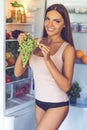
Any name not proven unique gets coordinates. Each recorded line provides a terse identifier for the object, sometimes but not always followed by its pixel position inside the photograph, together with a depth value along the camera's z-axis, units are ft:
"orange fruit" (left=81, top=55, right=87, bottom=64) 8.38
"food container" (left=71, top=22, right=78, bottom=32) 8.68
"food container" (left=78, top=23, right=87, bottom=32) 8.59
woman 5.77
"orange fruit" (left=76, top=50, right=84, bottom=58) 8.33
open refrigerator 7.45
